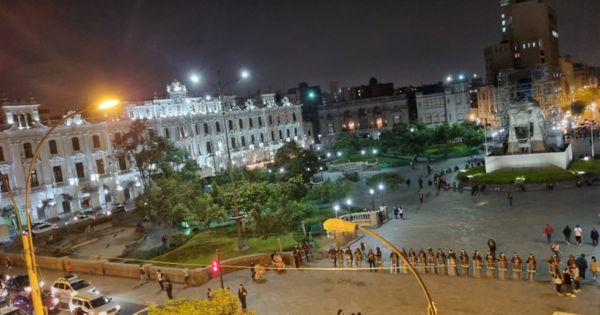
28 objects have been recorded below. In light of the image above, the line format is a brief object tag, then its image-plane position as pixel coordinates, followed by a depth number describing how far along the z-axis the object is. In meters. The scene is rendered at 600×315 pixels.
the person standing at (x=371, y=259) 24.20
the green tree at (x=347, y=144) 80.01
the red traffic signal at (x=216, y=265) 21.27
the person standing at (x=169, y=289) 22.61
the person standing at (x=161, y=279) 23.95
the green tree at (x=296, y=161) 52.56
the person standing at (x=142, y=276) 25.89
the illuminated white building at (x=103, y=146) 49.62
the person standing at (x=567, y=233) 25.74
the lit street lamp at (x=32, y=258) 11.38
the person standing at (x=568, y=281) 18.70
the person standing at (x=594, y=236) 24.57
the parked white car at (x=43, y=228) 42.91
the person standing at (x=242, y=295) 20.52
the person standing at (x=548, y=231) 26.23
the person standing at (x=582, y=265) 20.17
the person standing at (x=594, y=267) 19.75
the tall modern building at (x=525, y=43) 117.69
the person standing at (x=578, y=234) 25.33
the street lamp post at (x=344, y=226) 10.56
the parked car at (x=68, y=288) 22.86
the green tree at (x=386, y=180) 42.47
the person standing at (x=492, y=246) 24.67
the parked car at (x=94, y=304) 20.50
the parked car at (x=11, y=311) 19.17
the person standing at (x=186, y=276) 24.95
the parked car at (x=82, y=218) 46.06
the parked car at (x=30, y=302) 22.84
